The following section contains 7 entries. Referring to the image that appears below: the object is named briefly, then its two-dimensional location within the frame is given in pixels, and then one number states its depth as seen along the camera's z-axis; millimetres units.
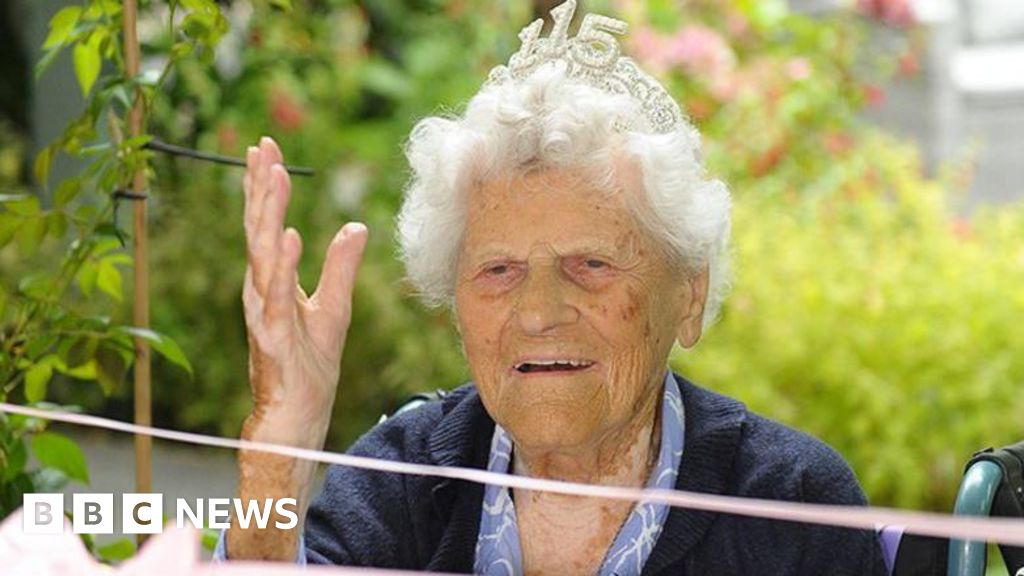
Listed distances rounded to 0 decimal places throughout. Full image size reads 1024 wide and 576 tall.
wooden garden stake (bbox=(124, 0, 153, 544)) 4778
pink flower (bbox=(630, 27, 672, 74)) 13596
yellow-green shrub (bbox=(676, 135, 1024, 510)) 11257
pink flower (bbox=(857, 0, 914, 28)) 14909
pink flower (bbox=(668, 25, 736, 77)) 13840
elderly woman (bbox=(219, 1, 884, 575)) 4323
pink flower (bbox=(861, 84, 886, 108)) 15253
